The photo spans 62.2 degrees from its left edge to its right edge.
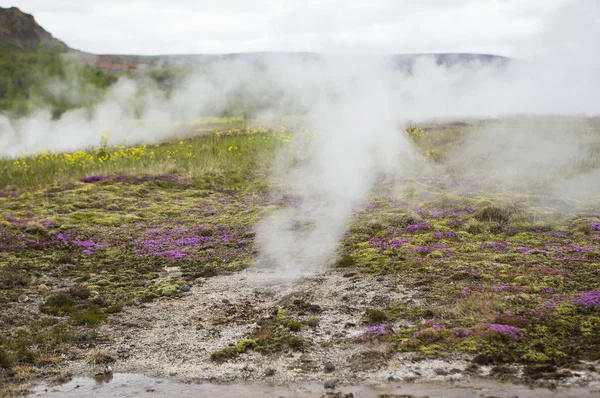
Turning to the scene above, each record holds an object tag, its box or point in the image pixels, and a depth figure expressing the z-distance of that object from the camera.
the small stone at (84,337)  7.14
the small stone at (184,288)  8.91
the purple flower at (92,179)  17.09
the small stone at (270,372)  5.84
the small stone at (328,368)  5.80
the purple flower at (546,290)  7.15
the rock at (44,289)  8.89
